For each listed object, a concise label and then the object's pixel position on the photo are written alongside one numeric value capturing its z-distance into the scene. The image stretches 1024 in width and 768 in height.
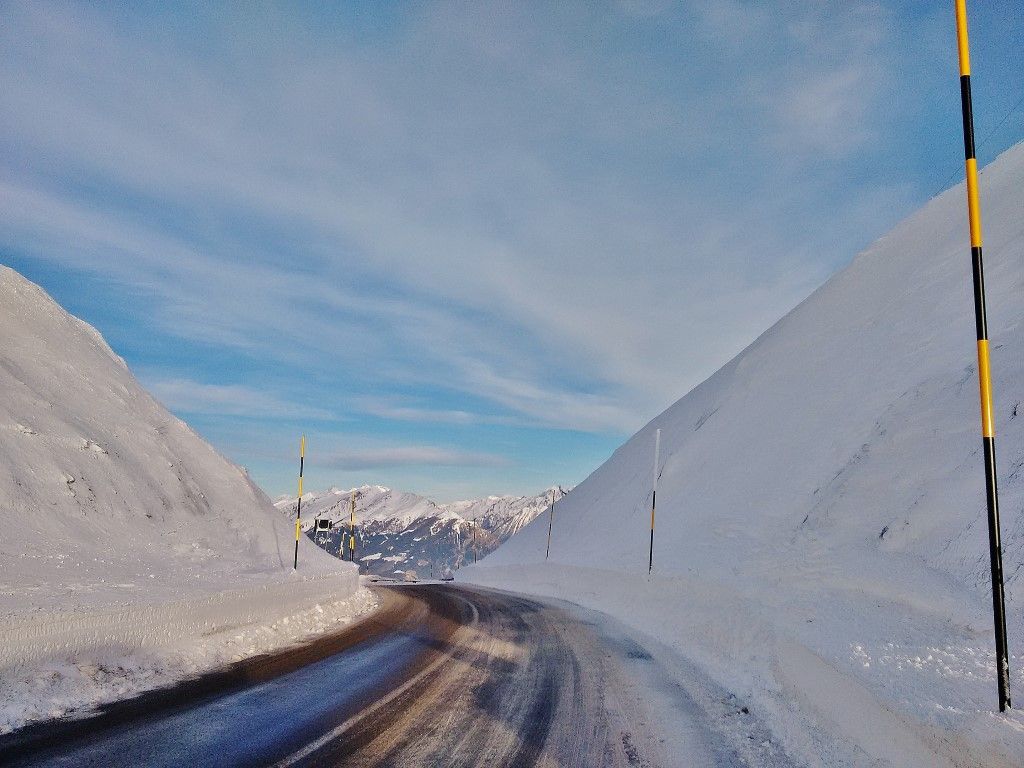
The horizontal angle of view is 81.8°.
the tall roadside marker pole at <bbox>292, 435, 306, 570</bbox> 15.03
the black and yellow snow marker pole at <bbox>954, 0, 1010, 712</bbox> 5.11
